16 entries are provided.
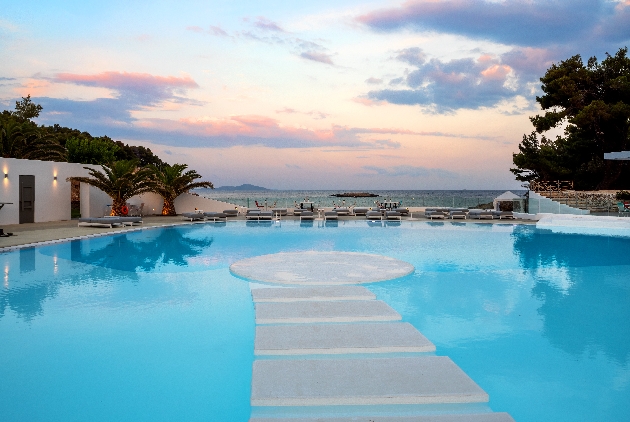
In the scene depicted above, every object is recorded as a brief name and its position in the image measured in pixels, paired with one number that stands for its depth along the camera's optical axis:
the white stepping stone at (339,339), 4.68
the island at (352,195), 89.32
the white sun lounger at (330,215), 21.58
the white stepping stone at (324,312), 5.80
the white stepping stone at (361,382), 3.53
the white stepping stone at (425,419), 3.22
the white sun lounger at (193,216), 19.94
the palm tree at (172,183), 22.44
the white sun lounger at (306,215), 21.72
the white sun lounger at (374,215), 21.91
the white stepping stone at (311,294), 6.88
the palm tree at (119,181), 18.89
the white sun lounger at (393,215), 21.51
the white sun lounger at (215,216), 20.77
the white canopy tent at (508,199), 22.33
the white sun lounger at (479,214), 21.48
